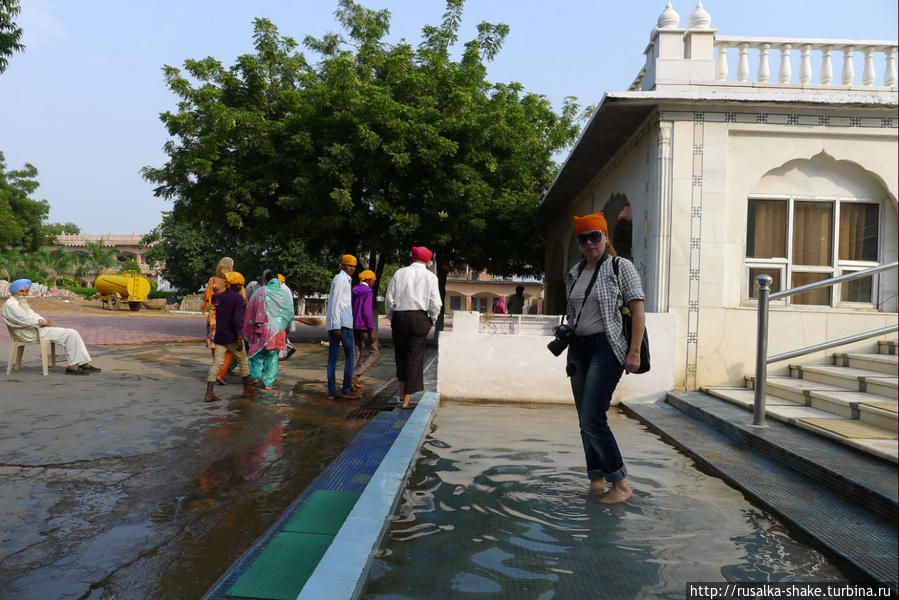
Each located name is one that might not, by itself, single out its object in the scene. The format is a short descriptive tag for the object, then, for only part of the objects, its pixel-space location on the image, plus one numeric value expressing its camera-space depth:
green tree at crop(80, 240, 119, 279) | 56.81
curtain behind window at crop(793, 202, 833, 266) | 8.77
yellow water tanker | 38.94
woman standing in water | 4.04
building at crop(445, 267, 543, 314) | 60.78
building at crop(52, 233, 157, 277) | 82.45
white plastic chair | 9.82
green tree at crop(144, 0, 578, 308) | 15.36
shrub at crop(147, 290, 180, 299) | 51.17
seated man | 9.61
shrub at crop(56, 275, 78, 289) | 50.50
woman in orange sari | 8.83
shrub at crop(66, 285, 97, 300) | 49.78
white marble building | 8.38
